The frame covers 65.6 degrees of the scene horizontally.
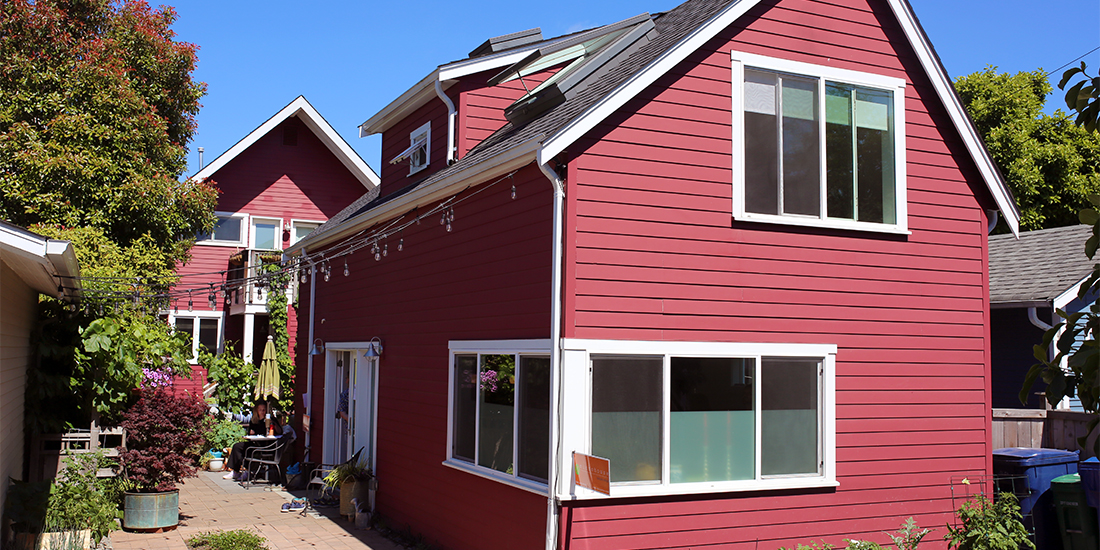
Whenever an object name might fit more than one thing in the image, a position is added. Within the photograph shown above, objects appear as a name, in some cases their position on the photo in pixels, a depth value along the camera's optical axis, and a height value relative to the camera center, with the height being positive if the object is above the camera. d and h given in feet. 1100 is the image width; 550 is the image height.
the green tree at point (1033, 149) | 81.97 +19.73
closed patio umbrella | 56.95 -2.63
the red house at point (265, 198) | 74.08 +12.58
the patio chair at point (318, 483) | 40.67 -7.23
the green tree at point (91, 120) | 53.52 +13.81
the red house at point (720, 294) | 25.03 +1.65
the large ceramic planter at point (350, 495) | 37.95 -6.97
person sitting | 50.79 -6.45
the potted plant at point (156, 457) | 34.47 -4.96
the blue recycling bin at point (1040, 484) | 29.60 -4.60
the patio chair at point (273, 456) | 48.06 -6.81
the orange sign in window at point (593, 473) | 22.44 -3.51
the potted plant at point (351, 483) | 38.09 -6.51
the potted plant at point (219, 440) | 54.24 -6.84
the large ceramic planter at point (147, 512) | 34.47 -7.16
